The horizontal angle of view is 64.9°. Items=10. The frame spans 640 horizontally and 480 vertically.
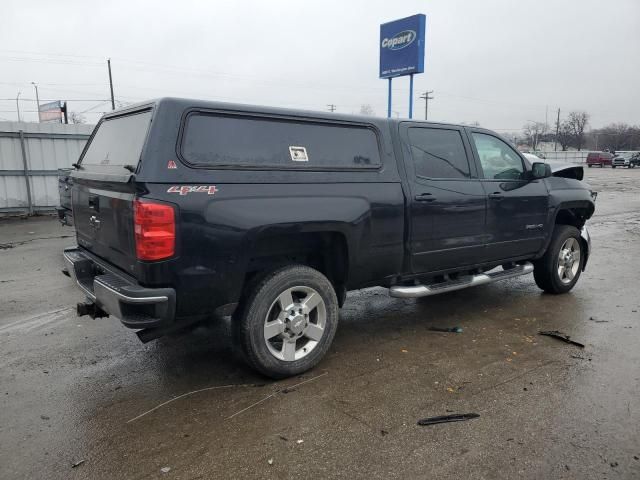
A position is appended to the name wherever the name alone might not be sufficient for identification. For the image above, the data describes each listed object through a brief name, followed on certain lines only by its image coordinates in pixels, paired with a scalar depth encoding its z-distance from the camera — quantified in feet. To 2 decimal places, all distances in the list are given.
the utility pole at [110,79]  145.18
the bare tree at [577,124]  316.52
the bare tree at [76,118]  183.93
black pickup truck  10.40
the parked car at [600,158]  165.68
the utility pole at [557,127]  296.71
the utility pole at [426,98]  226.58
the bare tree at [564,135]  308.28
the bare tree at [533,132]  273.33
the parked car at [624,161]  161.17
